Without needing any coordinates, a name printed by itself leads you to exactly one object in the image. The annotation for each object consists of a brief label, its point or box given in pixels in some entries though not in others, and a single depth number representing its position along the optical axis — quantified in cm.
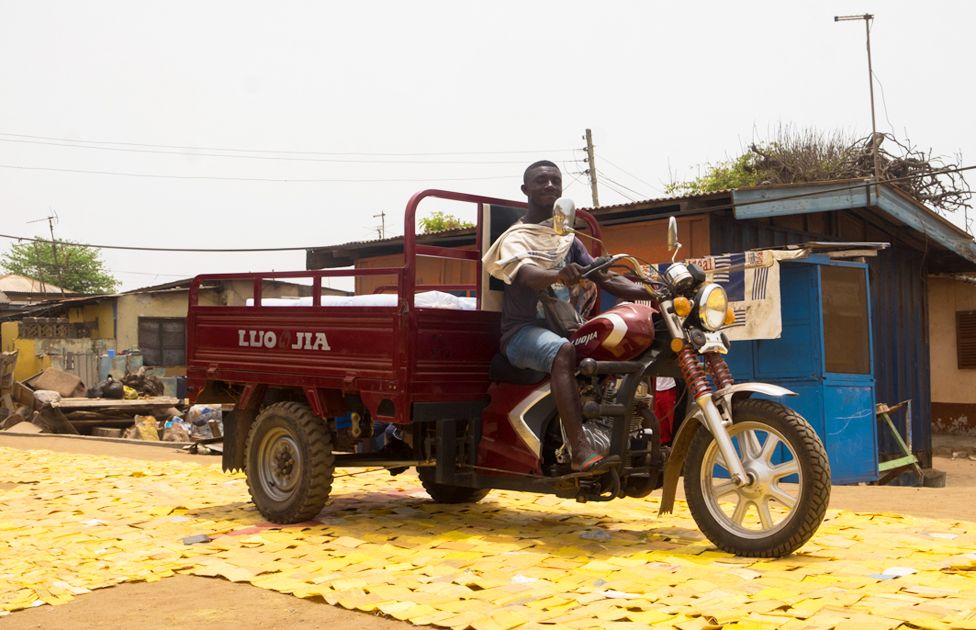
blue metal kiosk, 1059
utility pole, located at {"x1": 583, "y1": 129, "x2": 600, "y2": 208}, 3591
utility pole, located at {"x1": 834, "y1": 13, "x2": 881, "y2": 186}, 1859
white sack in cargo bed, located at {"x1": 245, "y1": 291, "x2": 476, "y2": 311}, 653
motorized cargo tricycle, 500
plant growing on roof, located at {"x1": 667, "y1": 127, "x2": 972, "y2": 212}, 2292
